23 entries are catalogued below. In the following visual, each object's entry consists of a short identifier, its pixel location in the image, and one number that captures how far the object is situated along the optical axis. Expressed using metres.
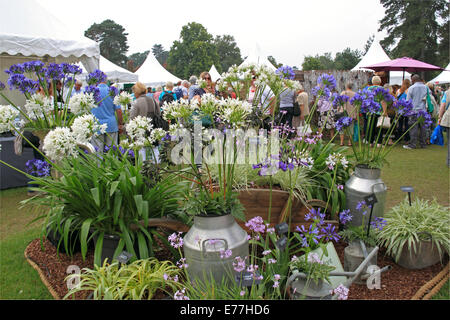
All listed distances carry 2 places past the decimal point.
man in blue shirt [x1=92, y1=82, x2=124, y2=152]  5.77
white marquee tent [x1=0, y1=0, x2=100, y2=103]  5.68
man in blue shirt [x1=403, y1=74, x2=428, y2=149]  8.18
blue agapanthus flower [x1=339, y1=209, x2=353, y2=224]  2.87
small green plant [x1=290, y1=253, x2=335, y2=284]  2.07
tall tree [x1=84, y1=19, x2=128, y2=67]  67.81
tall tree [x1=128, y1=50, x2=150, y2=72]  99.36
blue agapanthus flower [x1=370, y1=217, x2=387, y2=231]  2.91
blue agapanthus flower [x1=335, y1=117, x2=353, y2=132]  3.16
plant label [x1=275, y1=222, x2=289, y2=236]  2.15
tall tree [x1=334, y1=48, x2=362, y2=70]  51.17
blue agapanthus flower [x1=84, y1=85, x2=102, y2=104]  3.09
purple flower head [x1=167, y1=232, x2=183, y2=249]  2.10
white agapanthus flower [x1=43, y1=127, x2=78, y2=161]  2.26
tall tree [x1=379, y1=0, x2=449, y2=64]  36.97
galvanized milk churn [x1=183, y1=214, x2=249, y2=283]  2.10
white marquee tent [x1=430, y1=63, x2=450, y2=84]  19.00
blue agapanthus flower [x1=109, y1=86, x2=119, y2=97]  3.42
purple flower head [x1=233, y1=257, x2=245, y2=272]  1.78
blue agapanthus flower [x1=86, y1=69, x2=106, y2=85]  3.22
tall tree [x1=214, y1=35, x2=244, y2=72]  85.81
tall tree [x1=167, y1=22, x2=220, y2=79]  56.47
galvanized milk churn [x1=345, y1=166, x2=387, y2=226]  3.25
